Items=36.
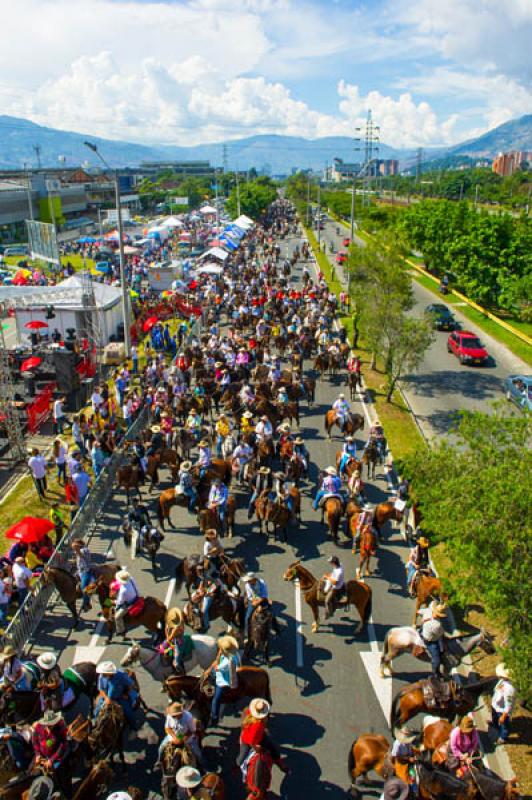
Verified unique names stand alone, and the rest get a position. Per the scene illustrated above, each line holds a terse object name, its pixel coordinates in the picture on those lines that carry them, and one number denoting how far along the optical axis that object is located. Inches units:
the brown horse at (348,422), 754.8
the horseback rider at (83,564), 442.3
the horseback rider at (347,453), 620.7
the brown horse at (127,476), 614.5
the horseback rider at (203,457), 593.6
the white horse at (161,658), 350.9
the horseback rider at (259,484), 568.1
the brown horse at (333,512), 540.4
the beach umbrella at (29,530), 460.1
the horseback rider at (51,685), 331.6
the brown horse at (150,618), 410.9
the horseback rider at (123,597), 404.2
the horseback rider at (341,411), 753.0
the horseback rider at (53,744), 295.4
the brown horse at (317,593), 429.7
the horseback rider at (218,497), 545.0
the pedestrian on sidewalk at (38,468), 599.5
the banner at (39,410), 811.4
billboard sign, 1750.7
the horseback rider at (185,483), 566.9
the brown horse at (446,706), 344.2
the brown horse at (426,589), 430.9
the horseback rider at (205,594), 420.2
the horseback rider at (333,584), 423.5
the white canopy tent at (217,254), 1791.3
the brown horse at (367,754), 302.7
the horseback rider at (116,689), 321.1
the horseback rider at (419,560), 454.9
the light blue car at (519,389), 877.2
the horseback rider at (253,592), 394.3
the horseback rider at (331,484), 552.1
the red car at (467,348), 1110.4
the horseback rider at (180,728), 292.4
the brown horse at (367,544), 484.4
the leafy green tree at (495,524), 313.0
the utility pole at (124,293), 971.3
